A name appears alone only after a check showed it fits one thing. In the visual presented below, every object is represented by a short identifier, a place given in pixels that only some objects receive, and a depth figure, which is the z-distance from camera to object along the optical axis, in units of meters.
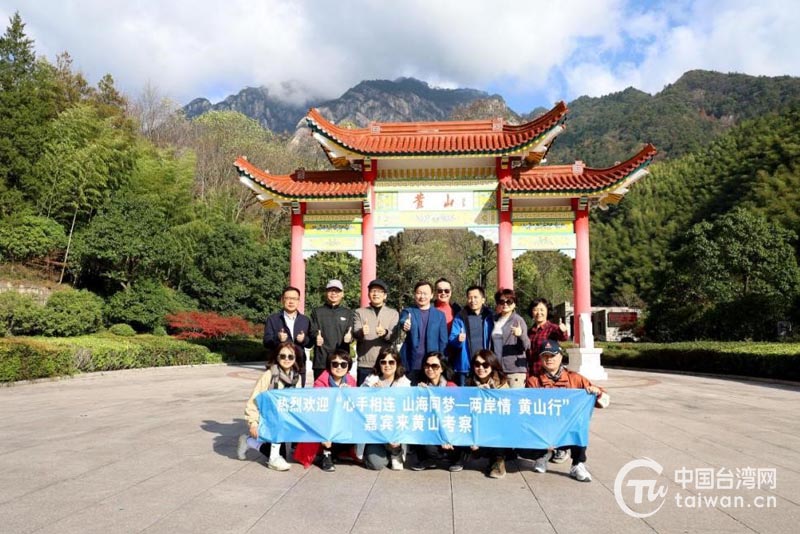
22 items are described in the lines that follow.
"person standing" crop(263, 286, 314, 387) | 5.71
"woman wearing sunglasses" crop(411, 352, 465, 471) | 4.91
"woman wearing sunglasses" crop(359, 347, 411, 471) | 4.93
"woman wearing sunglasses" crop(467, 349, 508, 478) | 5.09
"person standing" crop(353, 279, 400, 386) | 5.44
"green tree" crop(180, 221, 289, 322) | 25.28
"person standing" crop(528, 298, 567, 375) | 5.68
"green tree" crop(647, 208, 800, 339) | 24.81
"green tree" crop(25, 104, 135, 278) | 20.14
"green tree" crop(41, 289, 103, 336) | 17.33
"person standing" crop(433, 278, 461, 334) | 5.73
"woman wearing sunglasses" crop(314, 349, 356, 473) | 5.22
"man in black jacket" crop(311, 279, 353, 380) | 5.70
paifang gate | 13.75
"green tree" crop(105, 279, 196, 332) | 20.33
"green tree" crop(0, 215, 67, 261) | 18.97
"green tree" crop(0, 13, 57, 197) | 20.36
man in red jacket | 4.90
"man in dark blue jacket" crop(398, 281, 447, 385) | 5.53
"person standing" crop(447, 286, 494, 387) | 5.62
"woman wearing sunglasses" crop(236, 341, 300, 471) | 5.06
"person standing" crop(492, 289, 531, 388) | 5.53
